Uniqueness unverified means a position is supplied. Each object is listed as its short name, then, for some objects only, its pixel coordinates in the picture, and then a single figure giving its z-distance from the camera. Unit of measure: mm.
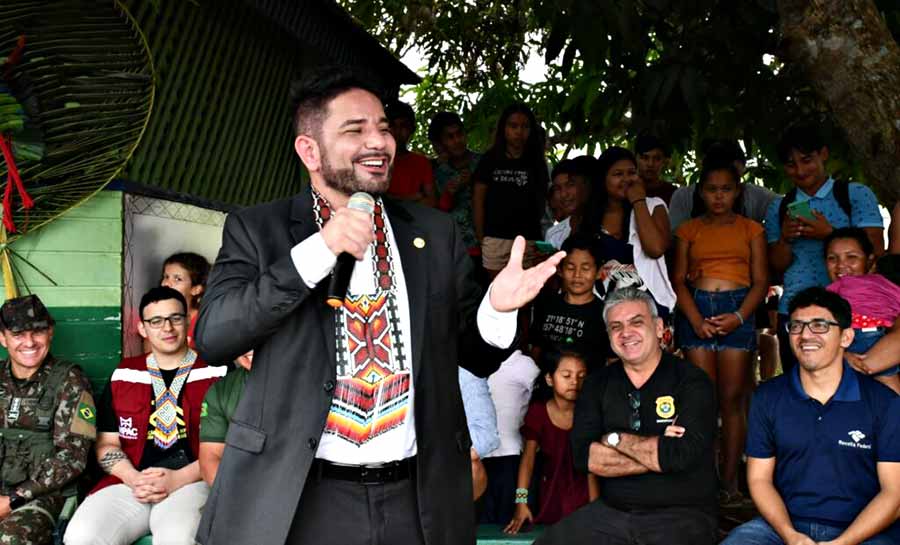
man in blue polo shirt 4002
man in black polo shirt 4316
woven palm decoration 4801
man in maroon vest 4730
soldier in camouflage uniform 4773
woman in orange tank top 5570
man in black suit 2201
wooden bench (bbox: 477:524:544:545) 4605
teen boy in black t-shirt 5289
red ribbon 4809
